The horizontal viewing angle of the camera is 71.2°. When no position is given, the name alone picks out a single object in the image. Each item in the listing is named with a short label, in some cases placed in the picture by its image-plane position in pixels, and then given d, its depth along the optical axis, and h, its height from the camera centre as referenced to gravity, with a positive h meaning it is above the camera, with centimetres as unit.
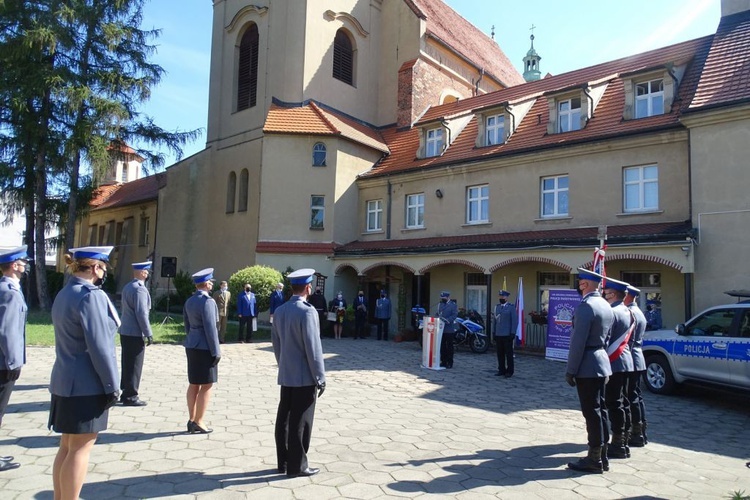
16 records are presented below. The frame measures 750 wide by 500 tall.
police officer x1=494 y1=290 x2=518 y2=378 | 1188 -106
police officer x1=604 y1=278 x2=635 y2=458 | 600 -86
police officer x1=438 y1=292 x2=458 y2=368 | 1297 -120
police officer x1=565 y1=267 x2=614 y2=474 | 546 -78
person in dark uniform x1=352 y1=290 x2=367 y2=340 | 1947 -119
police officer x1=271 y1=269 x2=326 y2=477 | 498 -97
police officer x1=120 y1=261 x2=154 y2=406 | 764 -90
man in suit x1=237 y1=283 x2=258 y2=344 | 1655 -102
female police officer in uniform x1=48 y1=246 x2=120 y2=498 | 380 -77
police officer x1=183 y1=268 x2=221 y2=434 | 624 -90
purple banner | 1305 -83
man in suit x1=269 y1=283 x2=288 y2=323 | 1650 -56
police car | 882 -104
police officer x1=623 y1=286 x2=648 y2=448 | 654 -125
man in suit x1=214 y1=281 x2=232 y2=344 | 1582 -70
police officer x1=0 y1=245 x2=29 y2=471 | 526 -50
